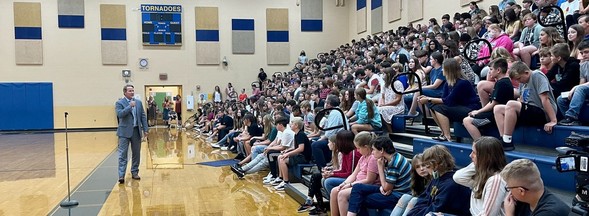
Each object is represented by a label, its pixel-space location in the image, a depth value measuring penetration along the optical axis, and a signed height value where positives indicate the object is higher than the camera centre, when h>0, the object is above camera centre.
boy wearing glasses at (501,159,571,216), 2.23 -0.47
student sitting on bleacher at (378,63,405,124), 6.72 -0.15
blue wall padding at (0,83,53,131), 19.30 -0.54
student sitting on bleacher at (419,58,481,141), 4.90 -0.09
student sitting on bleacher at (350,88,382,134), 6.17 -0.32
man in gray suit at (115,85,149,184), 7.31 -0.47
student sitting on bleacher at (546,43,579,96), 4.34 +0.20
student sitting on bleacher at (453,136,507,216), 2.68 -0.50
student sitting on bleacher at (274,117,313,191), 6.85 -0.89
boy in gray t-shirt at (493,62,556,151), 4.00 -0.14
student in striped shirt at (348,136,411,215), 4.08 -0.79
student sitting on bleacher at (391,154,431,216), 3.61 -0.79
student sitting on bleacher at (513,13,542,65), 5.77 +0.66
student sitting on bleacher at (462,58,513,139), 4.19 -0.06
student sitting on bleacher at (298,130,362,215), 5.00 -0.81
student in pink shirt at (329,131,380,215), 4.34 -0.79
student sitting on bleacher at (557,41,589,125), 3.95 -0.06
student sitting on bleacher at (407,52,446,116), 6.18 +0.13
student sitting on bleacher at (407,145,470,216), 3.21 -0.67
